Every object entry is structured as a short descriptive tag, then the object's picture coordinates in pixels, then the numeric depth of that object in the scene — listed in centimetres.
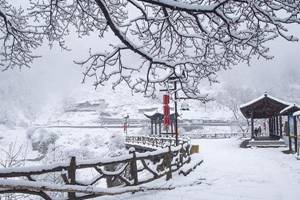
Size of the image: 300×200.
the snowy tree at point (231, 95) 12982
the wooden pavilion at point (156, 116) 4819
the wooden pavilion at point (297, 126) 1735
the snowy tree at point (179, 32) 670
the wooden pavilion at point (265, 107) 3031
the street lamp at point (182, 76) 900
